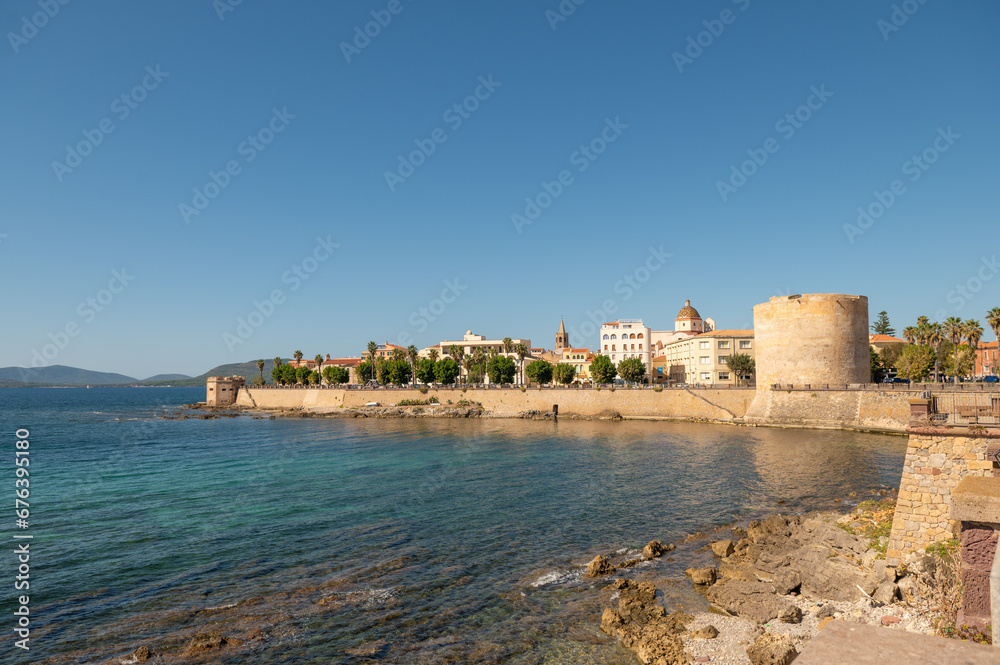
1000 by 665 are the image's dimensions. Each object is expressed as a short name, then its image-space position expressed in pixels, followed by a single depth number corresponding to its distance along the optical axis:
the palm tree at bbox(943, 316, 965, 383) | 57.19
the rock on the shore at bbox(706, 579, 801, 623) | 12.46
